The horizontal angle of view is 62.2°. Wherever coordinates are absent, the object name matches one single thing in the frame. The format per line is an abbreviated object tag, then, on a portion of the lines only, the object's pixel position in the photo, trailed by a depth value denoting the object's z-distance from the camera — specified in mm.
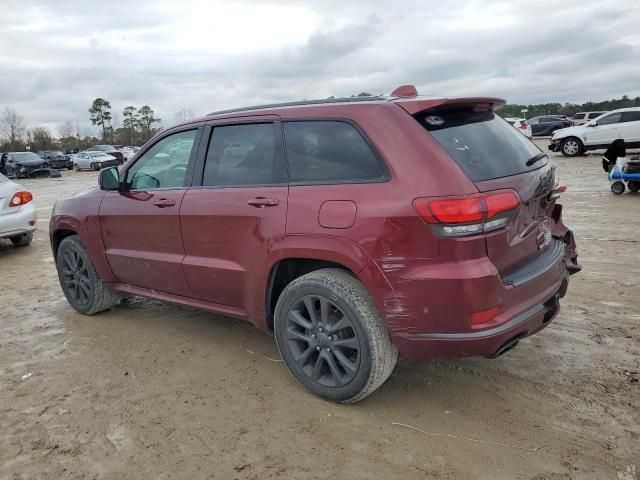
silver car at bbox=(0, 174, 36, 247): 8047
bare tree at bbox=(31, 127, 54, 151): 67688
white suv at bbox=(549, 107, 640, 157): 18828
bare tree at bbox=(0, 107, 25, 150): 71412
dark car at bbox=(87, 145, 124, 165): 37062
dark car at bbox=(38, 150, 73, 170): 38094
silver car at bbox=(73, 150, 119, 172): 34469
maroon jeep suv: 2709
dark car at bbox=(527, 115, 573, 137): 34188
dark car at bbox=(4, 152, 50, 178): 29312
